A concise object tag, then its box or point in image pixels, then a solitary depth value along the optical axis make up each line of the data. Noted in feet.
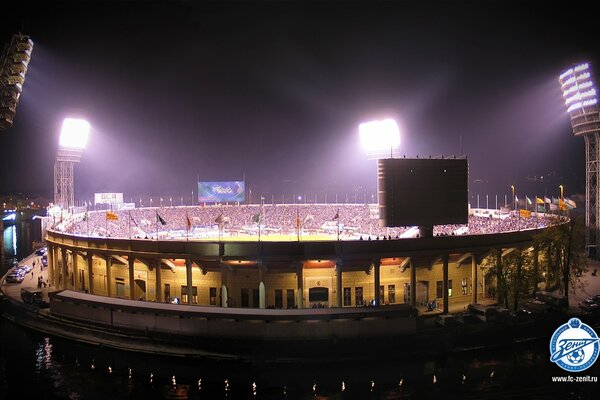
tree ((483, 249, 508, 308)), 131.64
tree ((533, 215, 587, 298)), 141.18
